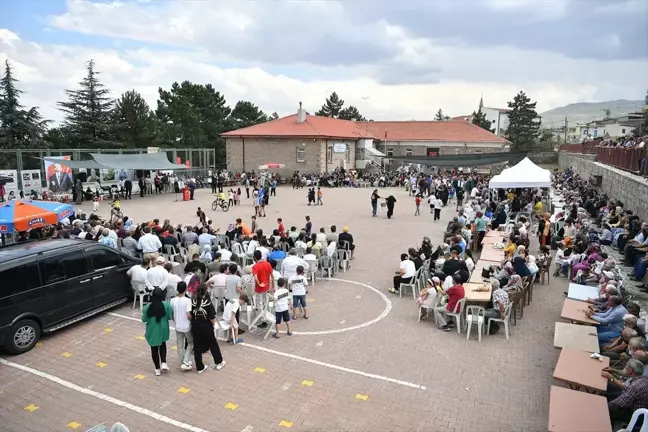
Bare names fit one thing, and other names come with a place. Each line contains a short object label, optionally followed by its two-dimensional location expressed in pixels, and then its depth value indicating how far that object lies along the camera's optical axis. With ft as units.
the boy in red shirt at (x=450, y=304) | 28.43
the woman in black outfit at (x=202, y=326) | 22.22
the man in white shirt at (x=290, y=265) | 31.45
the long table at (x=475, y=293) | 28.48
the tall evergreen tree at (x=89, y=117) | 155.53
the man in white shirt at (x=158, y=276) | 29.68
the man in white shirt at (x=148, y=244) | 38.17
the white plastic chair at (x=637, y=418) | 15.08
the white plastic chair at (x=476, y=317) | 27.43
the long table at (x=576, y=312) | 25.43
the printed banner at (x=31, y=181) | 77.61
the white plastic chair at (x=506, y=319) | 27.81
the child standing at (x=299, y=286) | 29.45
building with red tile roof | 127.13
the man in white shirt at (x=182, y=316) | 22.26
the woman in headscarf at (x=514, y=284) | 29.94
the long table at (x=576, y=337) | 22.31
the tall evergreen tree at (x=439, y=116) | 371.43
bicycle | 76.69
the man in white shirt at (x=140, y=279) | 30.94
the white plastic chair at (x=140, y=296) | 31.59
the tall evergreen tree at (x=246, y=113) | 202.43
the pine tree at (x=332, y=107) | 268.82
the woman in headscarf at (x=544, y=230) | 48.01
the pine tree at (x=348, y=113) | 270.87
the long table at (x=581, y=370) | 18.90
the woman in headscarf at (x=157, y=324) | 21.94
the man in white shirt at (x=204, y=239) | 40.93
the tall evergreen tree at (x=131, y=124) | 162.15
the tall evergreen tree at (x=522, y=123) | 221.46
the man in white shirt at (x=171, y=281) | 30.35
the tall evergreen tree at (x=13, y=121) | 126.11
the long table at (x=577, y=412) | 15.84
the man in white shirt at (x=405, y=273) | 34.86
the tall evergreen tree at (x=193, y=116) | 172.14
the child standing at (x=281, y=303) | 26.73
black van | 25.36
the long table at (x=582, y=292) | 28.96
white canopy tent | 59.00
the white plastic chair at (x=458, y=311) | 28.35
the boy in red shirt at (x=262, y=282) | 28.60
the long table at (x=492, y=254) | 38.58
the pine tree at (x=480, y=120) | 238.93
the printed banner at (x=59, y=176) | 81.96
